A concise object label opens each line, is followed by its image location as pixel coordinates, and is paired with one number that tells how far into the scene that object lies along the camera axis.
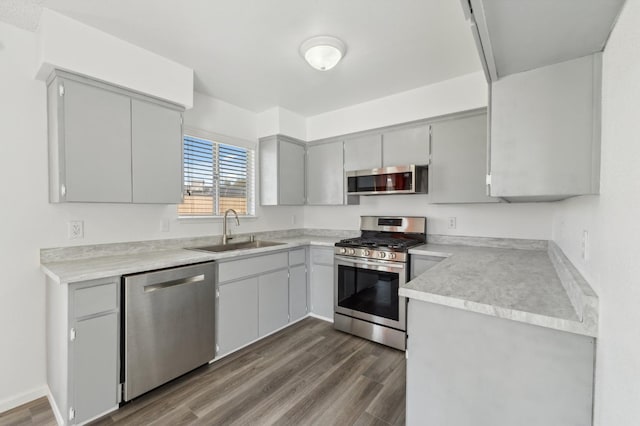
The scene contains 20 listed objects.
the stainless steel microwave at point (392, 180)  2.86
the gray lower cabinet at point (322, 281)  3.31
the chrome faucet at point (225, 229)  3.07
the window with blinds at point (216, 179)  2.94
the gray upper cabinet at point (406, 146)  2.89
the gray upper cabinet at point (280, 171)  3.45
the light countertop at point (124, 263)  1.71
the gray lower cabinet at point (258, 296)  2.53
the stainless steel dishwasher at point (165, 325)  1.89
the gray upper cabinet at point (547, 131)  1.06
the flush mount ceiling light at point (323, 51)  2.03
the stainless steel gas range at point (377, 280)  2.68
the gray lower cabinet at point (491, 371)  0.98
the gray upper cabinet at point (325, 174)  3.52
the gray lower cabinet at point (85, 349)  1.67
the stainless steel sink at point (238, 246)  2.94
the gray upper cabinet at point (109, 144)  1.88
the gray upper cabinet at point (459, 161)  2.58
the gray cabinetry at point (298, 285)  3.23
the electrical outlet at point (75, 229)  2.11
